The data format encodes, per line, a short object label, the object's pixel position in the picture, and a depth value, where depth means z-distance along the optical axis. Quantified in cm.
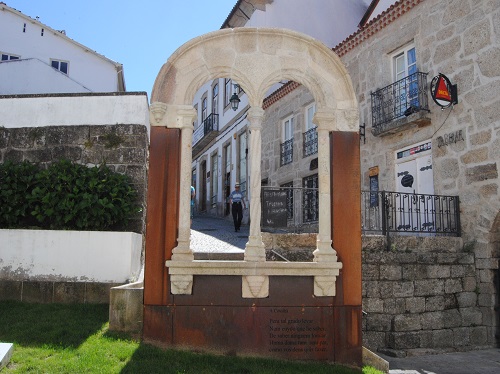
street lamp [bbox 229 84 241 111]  1534
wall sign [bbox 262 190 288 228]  978
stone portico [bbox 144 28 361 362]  492
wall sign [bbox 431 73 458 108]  921
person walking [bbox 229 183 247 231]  1323
